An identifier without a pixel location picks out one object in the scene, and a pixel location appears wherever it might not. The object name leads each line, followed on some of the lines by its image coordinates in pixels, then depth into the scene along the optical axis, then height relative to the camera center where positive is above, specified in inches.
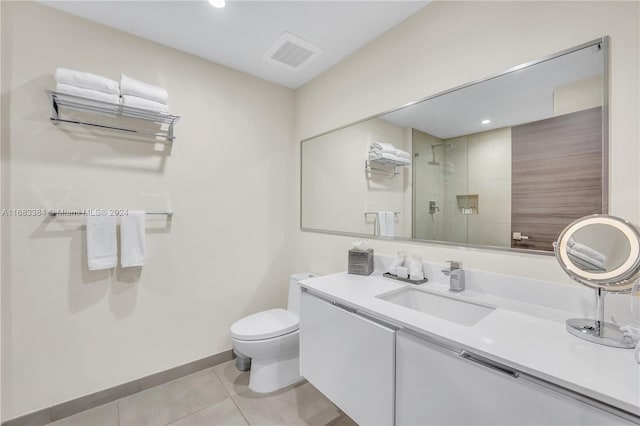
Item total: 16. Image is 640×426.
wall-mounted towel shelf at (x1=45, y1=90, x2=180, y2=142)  60.6 +23.6
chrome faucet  53.6 -12.7
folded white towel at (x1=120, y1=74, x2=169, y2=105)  65.1 +29.1
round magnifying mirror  33.8 -6.3
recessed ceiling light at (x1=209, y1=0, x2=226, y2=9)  60.7 +46.0
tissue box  67.9 -12.7
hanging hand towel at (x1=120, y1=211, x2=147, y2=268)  68.7 -7.6
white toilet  70.0 -35.8
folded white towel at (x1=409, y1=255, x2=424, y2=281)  59.6 -13.1
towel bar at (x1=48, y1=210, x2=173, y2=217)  62.8 -1.0
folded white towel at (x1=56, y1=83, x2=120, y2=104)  58.4 +25.4
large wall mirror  42.6 +10.3
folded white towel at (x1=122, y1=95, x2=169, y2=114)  65.0 +25.8
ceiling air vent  74.5 +45.6
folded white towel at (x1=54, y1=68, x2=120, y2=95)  58.3 +28.1
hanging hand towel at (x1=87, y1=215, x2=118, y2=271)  64.7 -8.0
